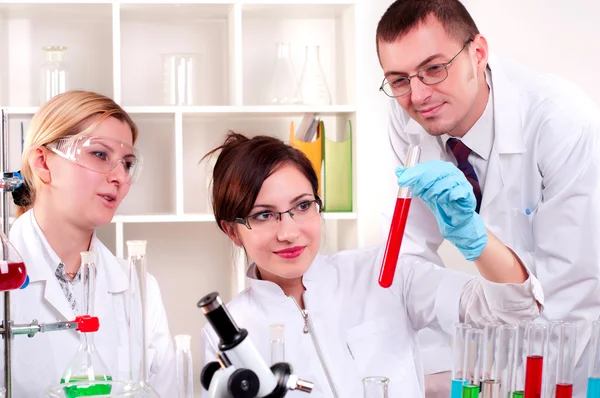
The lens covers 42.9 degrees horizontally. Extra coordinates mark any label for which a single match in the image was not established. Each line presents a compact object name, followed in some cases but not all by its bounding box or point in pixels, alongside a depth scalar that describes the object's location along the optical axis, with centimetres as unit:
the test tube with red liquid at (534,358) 118
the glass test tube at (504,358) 118
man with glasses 195
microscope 85
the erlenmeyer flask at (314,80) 307
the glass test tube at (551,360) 118
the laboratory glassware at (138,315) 116
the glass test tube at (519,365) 117
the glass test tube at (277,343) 104
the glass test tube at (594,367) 118
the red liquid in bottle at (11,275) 108
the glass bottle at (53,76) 292
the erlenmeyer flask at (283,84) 302
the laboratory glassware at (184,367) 110
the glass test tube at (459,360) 118
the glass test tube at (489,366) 117
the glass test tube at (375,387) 106
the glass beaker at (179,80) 301
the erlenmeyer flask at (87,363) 114
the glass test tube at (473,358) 118
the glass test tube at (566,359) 118
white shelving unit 306
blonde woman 183
